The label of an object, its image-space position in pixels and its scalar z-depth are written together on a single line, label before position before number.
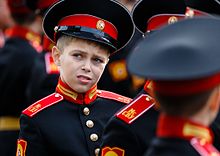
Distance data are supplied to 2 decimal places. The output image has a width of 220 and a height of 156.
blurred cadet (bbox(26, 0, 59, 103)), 13.30
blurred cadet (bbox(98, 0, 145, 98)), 14.88
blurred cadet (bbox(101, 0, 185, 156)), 8.41
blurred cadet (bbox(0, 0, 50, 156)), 15.23
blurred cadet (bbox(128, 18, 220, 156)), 6.12
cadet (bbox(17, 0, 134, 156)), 9.28
